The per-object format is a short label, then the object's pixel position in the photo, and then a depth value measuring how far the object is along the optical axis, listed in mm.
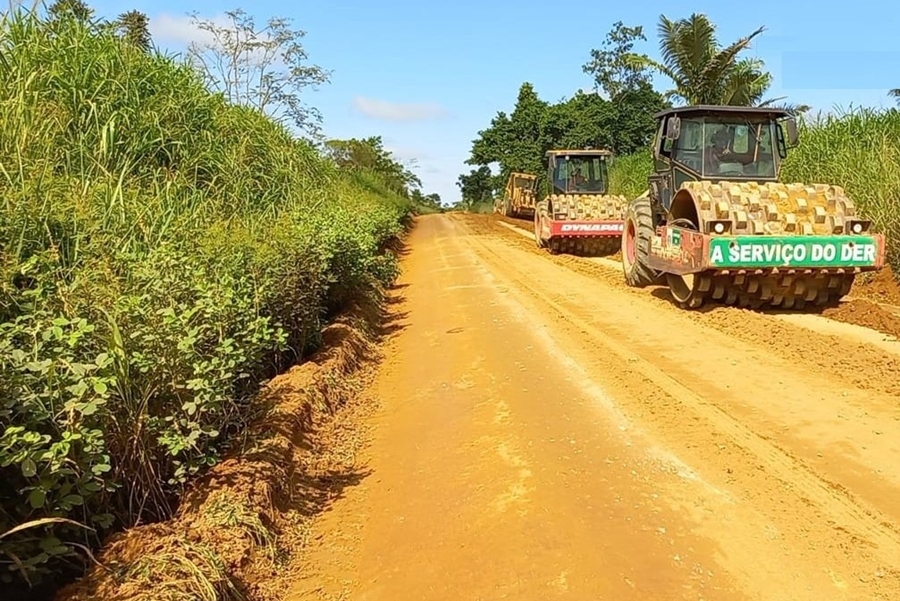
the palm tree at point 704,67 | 19250
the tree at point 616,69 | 50375
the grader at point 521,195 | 32938
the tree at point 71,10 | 6879
